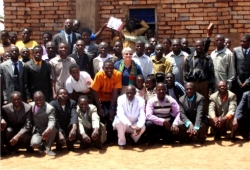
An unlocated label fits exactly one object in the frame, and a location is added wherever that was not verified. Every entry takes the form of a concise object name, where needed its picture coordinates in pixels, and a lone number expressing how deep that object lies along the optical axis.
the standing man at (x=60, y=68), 7.12
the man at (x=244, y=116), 7.02
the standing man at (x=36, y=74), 7.01
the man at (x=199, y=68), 7.24
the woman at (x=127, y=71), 7.15
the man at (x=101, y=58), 7.31
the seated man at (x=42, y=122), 6.49
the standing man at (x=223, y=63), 7.36
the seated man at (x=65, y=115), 6.71
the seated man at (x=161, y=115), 6.92
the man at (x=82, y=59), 7.30
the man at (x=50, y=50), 7.36
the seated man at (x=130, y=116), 6.81
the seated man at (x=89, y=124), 6.73
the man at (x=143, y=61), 7.31
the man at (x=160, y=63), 7.34
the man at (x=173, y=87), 7.11
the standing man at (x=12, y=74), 6.93
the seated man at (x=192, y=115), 6.94
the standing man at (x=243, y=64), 7.34
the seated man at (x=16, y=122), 6.50
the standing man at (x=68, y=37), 7.95
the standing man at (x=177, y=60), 7.47
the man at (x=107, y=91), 6.94
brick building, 8.94
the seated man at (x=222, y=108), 7.07
